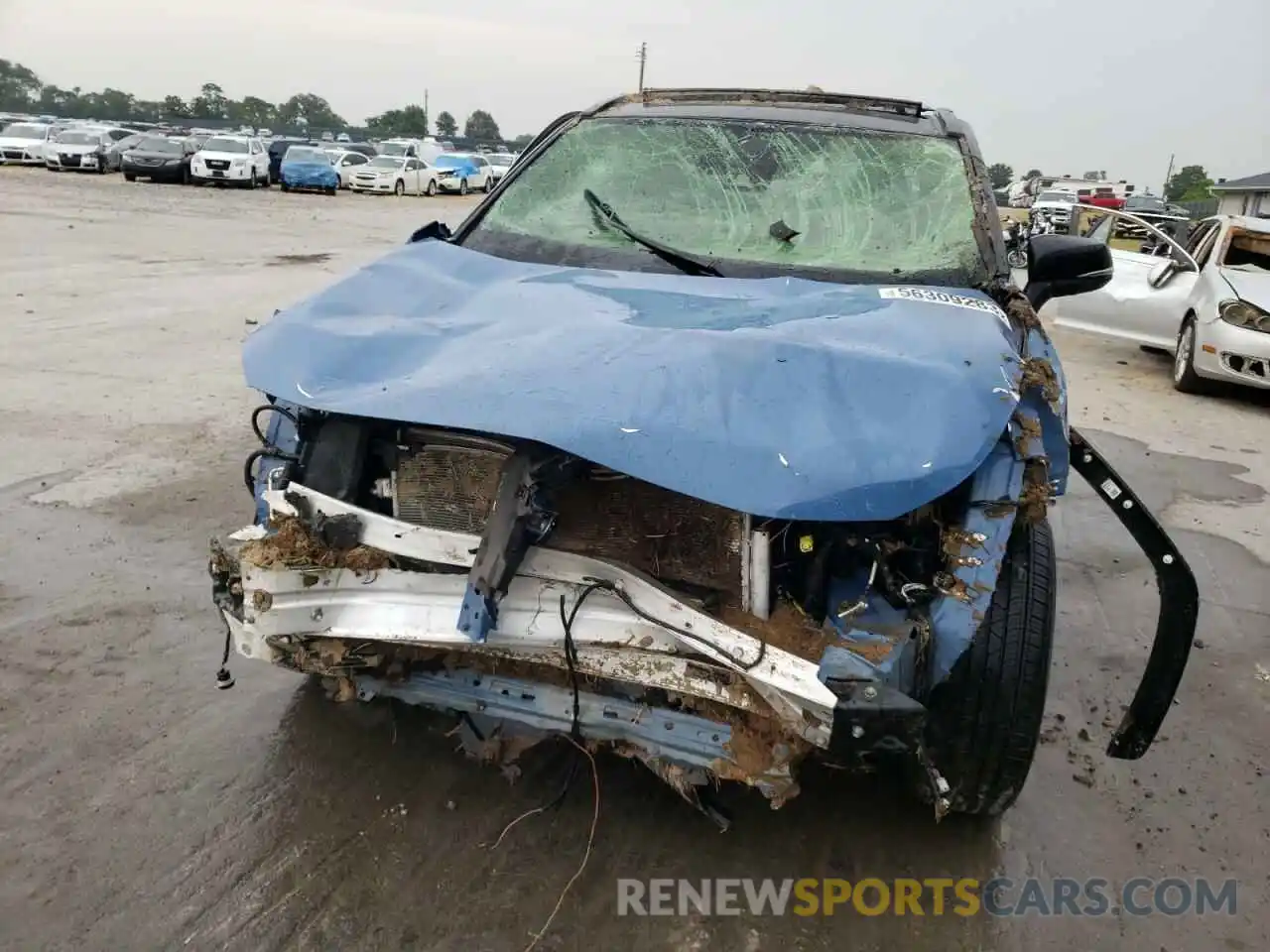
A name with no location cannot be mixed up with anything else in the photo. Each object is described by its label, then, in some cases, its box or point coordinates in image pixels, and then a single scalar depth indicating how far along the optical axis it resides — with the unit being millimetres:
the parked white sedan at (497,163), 36400
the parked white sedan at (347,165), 29344
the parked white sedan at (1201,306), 7938
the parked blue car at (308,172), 27484
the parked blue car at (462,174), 31594
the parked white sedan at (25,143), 30125
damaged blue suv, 2115
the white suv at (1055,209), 25062
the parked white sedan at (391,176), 29047
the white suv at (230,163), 27016
